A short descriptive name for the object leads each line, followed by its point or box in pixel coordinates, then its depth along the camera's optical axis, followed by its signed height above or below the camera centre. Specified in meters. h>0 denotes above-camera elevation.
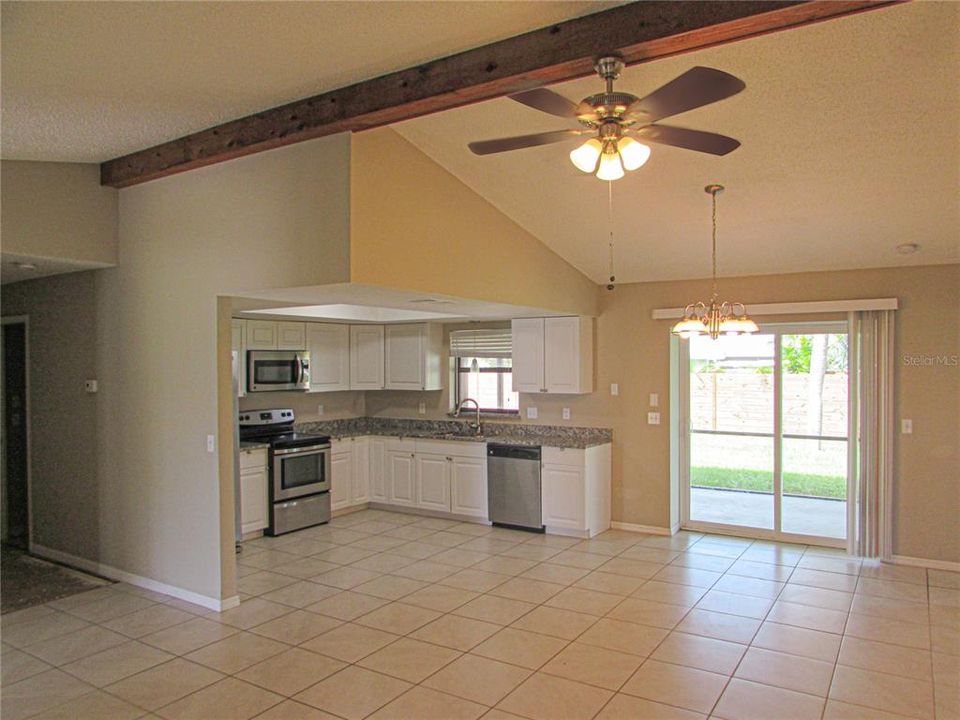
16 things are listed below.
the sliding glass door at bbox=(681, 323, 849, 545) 5.77 -0.75
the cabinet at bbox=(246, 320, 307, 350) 6.31 +0.18
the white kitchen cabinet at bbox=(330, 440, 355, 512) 6.84 -1.24
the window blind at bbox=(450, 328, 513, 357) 7.12 +0.10
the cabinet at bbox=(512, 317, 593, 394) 6.38 -0.03
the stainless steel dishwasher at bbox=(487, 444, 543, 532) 6.27 -1.28
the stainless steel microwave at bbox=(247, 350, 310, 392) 6.29 -0.16
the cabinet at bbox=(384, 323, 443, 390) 7.27 -0.04
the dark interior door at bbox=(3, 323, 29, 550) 5.79 -0.64
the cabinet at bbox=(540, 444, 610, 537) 6.05 -1.27
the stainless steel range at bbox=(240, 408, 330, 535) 6.15 -1.10
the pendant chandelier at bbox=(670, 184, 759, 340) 3.77 +0.14
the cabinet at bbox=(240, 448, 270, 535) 5.95 -1.23
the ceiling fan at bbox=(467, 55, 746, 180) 2.03 +0.78
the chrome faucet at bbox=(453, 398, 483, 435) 7.14 -0.66
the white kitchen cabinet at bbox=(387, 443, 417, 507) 7.00 -1.31
